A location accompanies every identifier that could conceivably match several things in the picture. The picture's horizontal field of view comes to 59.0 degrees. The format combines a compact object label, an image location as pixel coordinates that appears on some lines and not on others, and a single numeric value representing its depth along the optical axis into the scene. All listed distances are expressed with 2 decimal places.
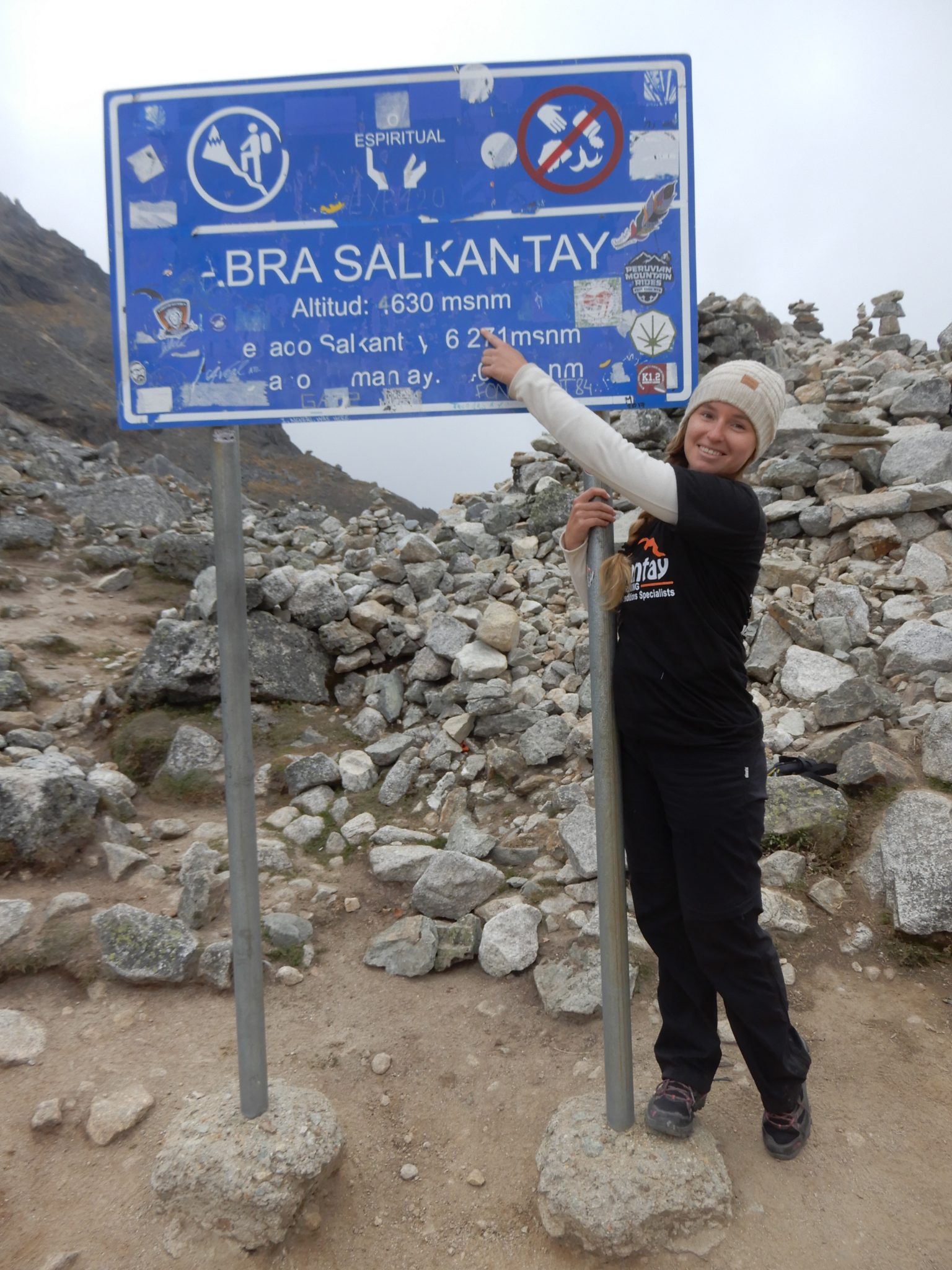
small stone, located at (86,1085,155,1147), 2.76
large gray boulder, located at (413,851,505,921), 3.96
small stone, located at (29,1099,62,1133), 2.78
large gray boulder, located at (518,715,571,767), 4.95
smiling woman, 2.28
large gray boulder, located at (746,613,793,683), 5.36
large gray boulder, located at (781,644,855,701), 4.98
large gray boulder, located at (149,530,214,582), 9.23
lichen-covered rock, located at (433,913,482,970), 3.70
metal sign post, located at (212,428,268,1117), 2.47
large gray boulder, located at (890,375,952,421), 8.35
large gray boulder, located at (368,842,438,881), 4.27
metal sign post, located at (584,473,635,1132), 2.36
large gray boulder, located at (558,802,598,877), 4.02
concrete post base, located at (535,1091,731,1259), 2.33
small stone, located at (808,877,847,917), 3.69
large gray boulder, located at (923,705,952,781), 4.07
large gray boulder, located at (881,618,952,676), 4.89
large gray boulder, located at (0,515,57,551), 9.87
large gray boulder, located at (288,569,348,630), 6.63
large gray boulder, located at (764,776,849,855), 3.93
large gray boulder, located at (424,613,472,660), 6.11
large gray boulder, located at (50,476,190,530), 12.25
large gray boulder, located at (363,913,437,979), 3.69
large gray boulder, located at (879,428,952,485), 7.03
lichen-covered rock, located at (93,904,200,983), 3.46
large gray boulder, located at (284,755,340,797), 5.18
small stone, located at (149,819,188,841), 4.66
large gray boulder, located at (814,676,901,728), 4.58
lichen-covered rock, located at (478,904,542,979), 3.62
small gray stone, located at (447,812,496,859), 4.33
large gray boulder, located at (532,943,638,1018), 3.34
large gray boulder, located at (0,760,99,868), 4.04
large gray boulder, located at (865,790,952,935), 3.47
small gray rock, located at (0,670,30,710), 5.70
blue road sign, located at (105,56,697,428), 2.25
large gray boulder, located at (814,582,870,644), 5.59
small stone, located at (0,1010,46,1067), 3.05
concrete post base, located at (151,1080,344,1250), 2.39
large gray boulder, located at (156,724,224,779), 5.25
